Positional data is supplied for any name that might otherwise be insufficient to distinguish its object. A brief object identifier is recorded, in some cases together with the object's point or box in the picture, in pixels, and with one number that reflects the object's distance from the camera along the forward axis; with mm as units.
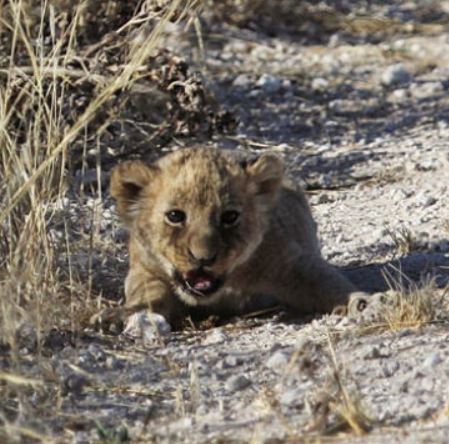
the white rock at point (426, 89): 22969
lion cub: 12594
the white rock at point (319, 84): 23389
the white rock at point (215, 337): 12195
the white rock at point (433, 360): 10773
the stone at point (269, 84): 23000
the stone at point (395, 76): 23844
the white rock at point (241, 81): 23200
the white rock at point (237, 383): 10609
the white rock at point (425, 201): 16969
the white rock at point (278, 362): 10992
